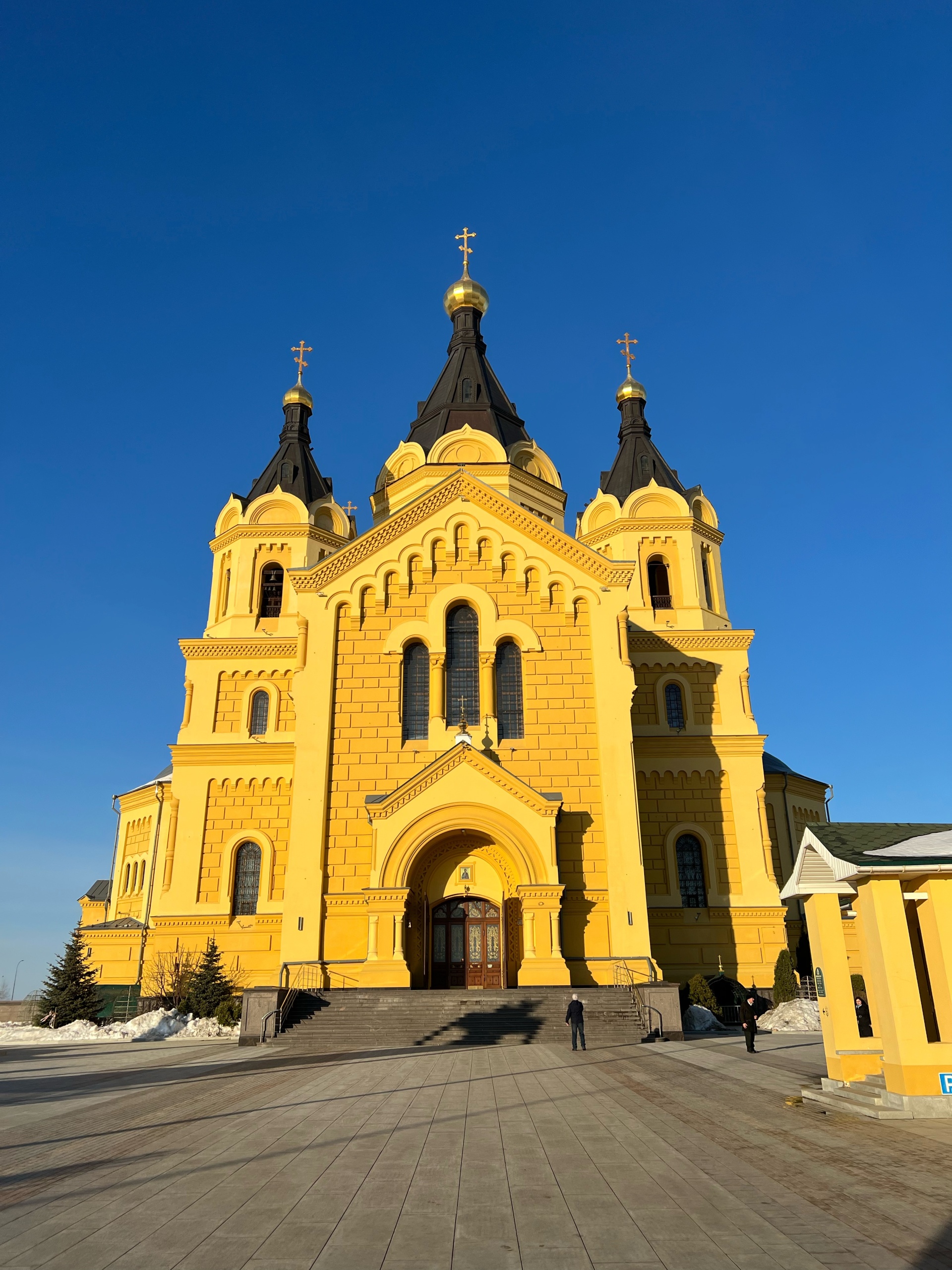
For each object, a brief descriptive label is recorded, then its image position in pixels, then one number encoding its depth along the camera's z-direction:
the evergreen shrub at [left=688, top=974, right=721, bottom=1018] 22.84
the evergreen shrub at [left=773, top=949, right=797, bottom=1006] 23.94
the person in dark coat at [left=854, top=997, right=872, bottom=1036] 18.81
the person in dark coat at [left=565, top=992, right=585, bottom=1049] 16.06
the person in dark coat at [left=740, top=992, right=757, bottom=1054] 15.95
